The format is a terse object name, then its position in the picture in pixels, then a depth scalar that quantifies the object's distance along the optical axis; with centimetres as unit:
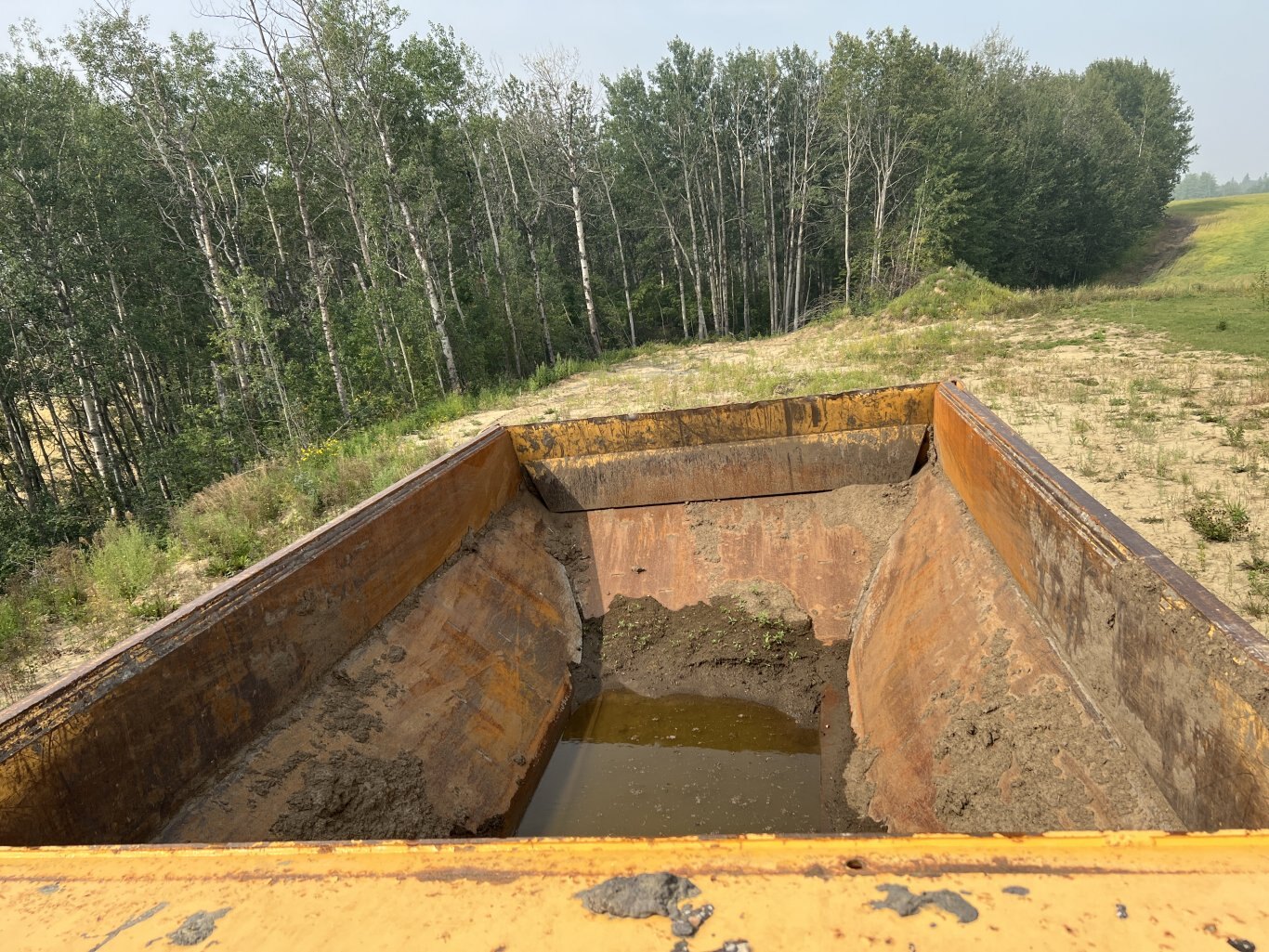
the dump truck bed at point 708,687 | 105
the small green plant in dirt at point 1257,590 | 338
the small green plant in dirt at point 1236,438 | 573
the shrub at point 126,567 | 562
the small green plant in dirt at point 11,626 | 497
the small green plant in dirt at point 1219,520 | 418
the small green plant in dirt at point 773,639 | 394
